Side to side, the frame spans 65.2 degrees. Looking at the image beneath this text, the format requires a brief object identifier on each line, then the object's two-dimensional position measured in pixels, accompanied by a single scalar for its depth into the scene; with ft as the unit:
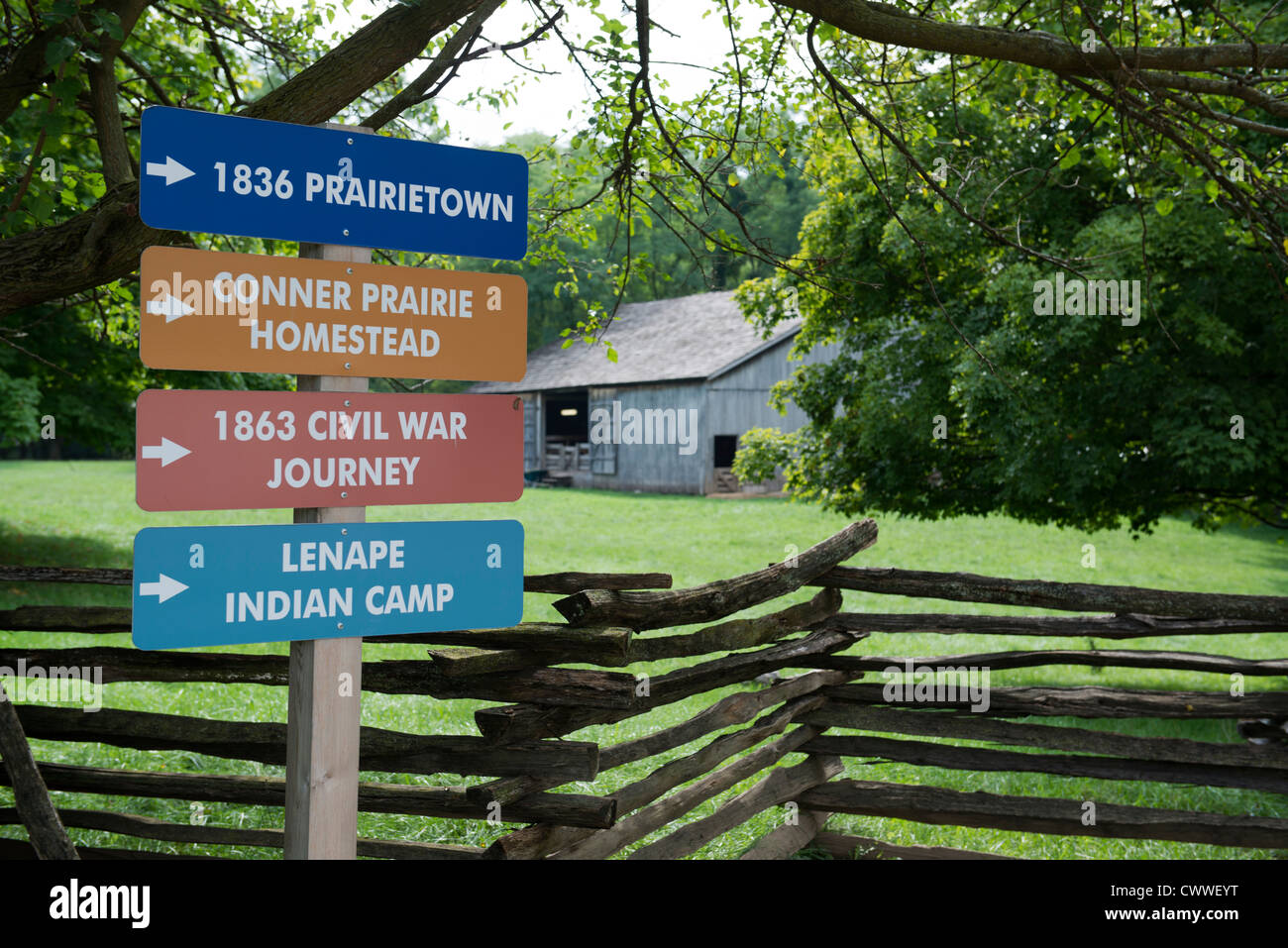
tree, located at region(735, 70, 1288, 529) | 27.40
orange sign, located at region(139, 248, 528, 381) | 7.77
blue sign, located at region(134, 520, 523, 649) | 7.63
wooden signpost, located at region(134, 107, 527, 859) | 7.75
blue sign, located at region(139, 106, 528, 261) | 7.93
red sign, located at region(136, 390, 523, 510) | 7.70
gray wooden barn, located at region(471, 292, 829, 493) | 103.65
